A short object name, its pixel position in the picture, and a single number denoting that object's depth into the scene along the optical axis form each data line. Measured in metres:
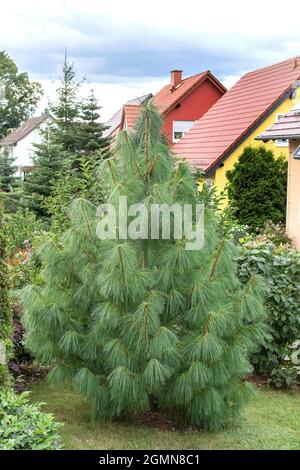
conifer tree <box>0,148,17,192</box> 24.59
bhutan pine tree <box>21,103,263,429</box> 4.74
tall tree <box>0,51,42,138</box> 61.46
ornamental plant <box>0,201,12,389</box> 5.33
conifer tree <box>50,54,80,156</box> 27.72
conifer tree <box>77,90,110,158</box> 24.42
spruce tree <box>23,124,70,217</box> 18.27
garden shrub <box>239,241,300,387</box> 6.61
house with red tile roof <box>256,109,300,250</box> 15.14
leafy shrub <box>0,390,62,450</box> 3.95
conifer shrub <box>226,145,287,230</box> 17.78
